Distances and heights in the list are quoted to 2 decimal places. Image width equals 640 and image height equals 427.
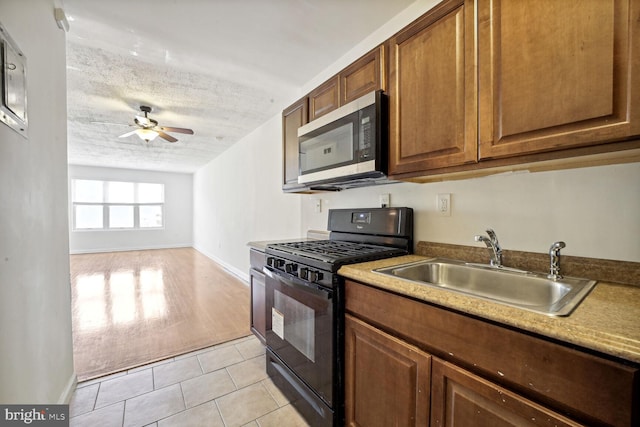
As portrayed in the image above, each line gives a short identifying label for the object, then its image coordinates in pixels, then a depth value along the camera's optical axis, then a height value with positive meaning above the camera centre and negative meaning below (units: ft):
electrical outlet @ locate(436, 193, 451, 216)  4.90 +0.11
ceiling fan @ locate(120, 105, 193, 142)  10.50 +3.31
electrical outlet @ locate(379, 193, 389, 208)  6.02 +0.22
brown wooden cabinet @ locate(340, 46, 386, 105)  4.87 +2.67
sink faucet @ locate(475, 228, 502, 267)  3.98 -0.54
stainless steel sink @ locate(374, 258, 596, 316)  2.70 -1.02
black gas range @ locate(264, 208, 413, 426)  4.24 -1.74
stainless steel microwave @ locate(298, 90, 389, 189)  4.76 +1.35
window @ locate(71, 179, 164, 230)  22.68 +0.41
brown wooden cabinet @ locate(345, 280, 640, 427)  1.97 -1.59
